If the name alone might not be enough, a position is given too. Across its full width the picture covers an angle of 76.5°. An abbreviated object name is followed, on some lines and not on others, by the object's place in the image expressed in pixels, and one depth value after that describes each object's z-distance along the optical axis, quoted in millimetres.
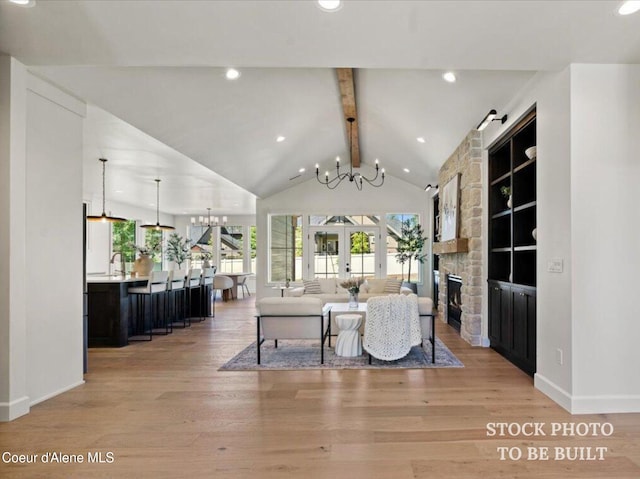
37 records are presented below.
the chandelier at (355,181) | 9748
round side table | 4738
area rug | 4332
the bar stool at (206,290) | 8086
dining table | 11852
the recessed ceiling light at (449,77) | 4171
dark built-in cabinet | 4020
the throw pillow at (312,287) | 7289
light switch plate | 3184
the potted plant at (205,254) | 12941
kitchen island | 5418
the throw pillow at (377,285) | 7441
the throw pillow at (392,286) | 7355
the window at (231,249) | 13469
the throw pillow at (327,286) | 7395
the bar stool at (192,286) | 7626
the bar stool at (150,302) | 5809
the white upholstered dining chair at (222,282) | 10922
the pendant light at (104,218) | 6239
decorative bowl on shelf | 3822
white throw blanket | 4402
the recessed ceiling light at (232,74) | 4072
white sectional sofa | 7250
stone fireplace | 5324
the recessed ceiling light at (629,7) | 2354
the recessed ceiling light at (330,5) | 2307
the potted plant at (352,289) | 5512
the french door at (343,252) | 10133
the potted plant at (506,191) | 4766
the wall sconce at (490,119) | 4203
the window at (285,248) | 10289
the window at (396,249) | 10016
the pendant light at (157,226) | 7960
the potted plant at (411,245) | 9656
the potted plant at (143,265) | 6480
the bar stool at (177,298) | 6793
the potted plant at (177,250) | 12422
